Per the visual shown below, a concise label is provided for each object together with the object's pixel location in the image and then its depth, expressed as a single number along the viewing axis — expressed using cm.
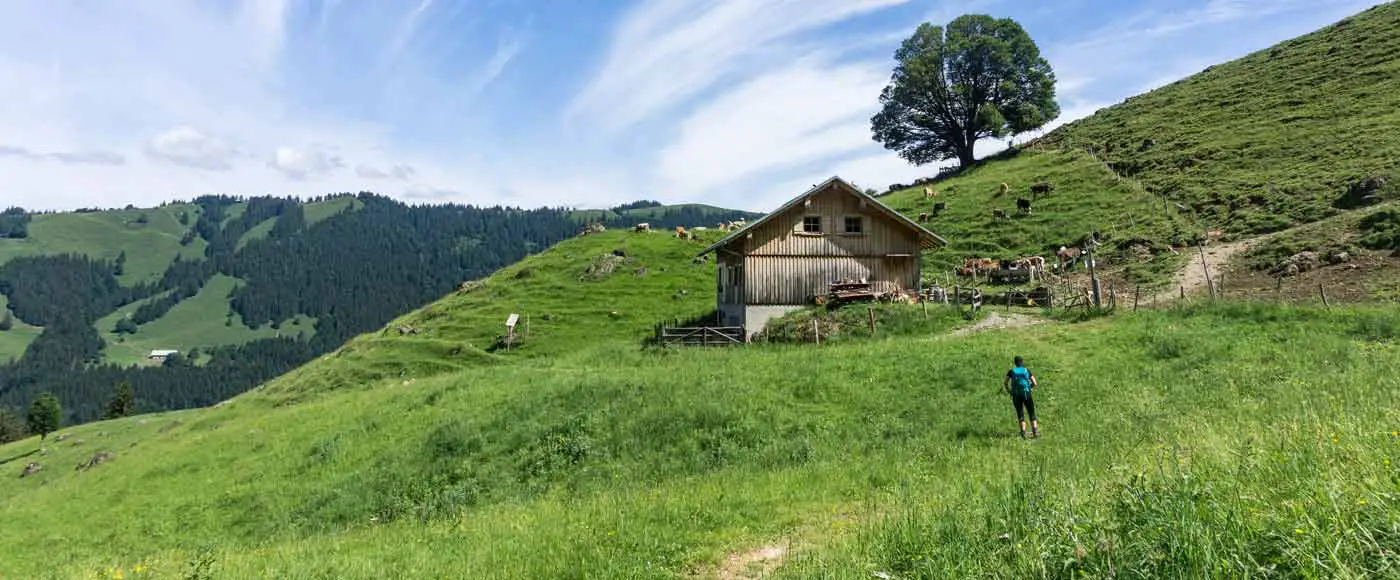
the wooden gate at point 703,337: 3778
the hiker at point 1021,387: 1656
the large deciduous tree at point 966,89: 8088
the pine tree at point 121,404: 11875
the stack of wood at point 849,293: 3934
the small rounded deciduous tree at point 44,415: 8412
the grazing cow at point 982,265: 4588
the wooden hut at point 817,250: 4062
